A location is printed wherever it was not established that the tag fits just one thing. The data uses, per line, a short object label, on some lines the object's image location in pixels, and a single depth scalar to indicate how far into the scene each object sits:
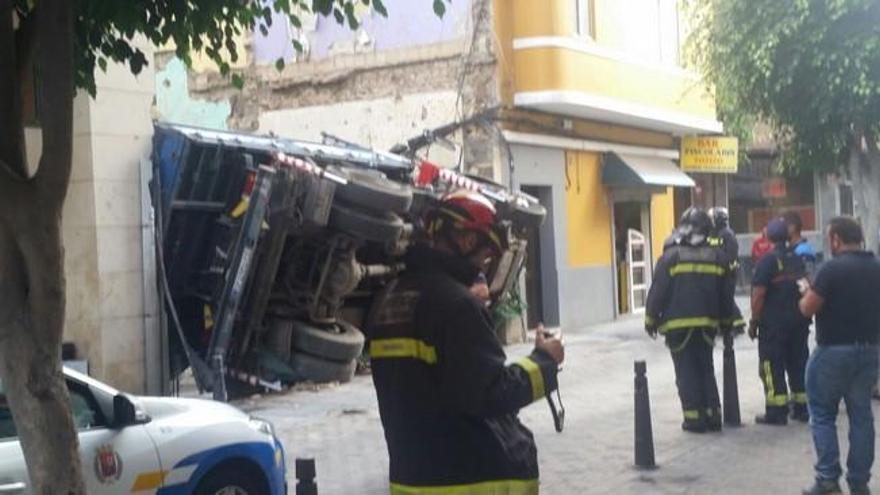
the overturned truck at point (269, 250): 10.21
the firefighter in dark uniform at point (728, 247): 11.04
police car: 6.34
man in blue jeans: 7.89
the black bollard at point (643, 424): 9.16
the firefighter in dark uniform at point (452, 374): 4.05
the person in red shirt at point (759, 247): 17.68
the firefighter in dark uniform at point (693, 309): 10.84
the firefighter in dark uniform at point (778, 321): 11.01
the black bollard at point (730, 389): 11.18
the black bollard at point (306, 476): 5.73
